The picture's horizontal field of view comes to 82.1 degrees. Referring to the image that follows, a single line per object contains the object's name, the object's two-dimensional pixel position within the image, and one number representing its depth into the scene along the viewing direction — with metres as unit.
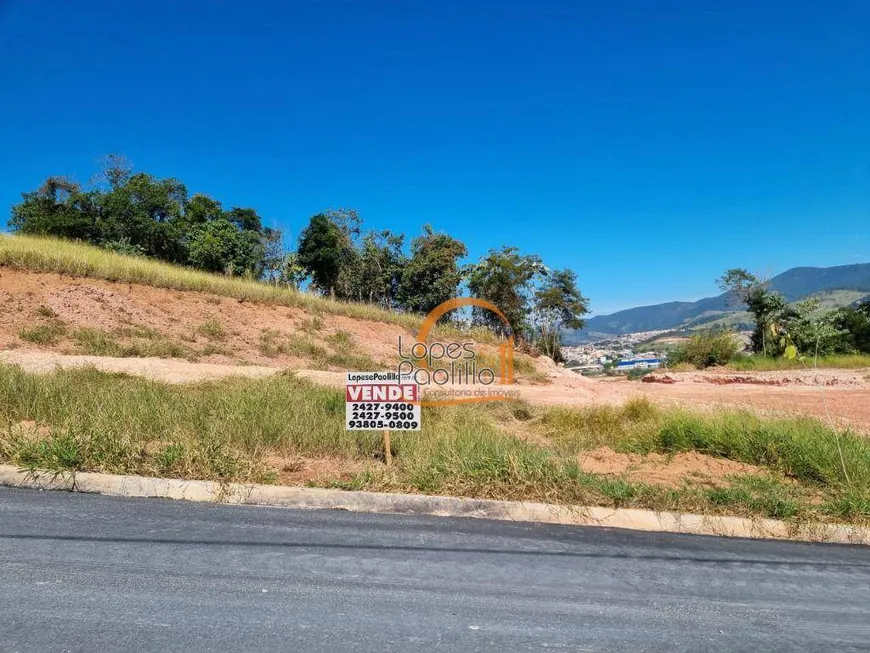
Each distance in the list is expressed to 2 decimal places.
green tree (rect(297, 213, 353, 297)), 31.98
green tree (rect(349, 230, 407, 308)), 32.53
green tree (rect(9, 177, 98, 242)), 26.52
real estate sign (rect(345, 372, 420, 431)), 5.38
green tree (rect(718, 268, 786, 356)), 26.97
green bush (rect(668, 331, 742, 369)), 23.47
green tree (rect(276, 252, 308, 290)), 32.81
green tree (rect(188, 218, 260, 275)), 27.72
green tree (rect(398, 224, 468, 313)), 29.66
